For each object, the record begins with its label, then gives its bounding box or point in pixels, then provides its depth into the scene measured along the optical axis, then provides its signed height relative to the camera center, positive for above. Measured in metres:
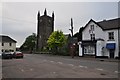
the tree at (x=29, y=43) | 43.96 -0.66
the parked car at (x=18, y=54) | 15.63 -2.46
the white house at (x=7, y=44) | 32.89 -0.92
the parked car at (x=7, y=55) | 15.31 -2.54
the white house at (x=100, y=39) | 15.23 +0.59
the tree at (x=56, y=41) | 22.80 +0.25
